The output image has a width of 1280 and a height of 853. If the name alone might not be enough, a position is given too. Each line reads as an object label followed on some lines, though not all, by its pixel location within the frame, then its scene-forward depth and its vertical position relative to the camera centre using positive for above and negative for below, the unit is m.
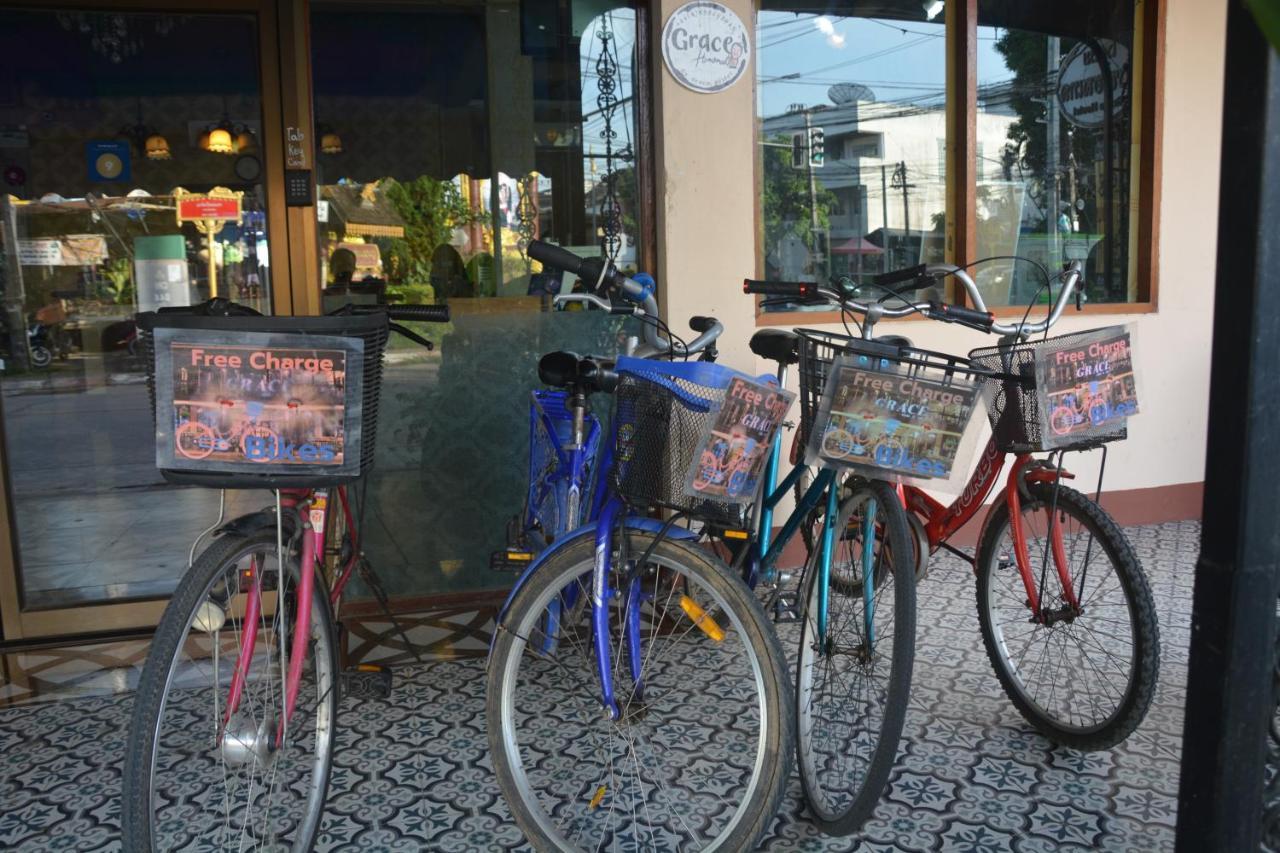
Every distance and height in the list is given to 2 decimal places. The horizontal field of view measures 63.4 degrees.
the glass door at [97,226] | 3.93 +0.33
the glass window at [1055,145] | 5.02 +0.71
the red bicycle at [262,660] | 2.05 -0.78
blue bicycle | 2.18 -0.82
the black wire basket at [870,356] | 2.25 -0.15
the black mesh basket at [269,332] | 2.08 -0.05
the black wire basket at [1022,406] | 2.69 -0.31
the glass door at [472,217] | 4.21 +0.36
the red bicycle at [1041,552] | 2.71 -0.74
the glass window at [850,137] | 4.66 +0.72
